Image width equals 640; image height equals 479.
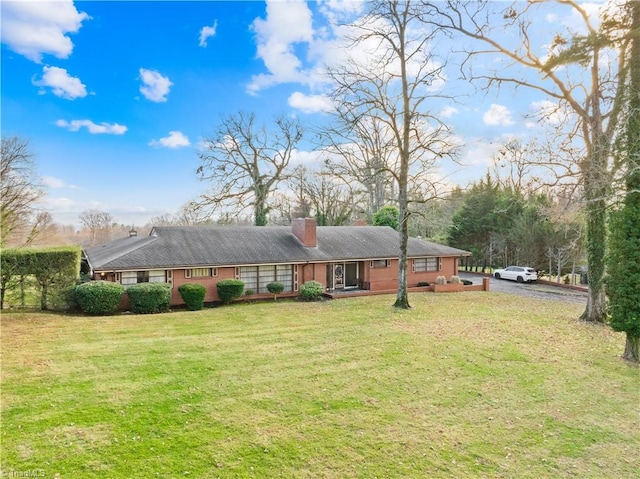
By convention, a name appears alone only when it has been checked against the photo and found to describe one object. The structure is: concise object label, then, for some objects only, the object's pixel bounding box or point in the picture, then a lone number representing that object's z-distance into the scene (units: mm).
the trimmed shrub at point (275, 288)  19688
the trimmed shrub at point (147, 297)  15500
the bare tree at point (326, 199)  40312
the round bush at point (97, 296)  14547
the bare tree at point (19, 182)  24859
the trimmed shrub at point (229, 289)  18062
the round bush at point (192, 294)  16828
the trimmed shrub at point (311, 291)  19669
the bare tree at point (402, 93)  16594
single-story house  17484
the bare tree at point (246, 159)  35594
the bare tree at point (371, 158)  31609
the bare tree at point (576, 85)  12125
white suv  30047
